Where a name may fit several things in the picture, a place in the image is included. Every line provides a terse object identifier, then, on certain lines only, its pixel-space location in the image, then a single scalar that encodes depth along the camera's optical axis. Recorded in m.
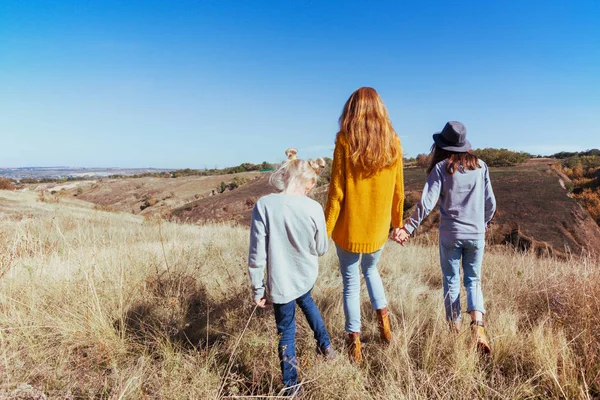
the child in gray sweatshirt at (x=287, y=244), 2.08
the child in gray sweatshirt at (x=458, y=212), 2.62
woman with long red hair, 2.40
